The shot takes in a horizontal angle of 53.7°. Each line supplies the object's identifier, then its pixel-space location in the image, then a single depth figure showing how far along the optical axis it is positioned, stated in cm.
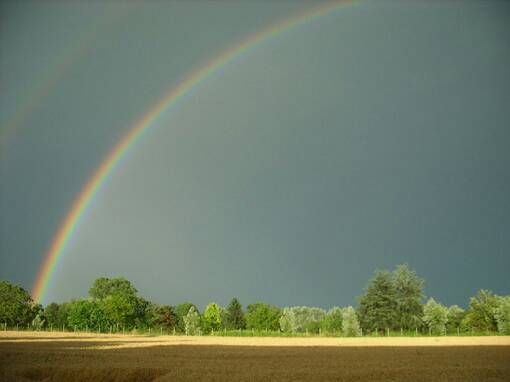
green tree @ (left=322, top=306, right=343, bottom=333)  14708
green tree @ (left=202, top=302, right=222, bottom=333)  13575
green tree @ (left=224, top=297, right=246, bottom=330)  14412
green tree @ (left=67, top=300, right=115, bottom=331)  13200
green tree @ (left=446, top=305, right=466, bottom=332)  13708
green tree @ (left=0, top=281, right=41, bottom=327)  14660
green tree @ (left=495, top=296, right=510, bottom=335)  10525
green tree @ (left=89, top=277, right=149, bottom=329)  13188
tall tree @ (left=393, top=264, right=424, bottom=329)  11481
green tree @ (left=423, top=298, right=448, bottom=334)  11969
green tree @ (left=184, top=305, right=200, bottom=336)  12962
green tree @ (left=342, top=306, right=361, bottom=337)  11107
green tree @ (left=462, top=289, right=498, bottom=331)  11381
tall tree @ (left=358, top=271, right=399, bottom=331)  11369
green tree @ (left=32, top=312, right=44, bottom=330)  13758
